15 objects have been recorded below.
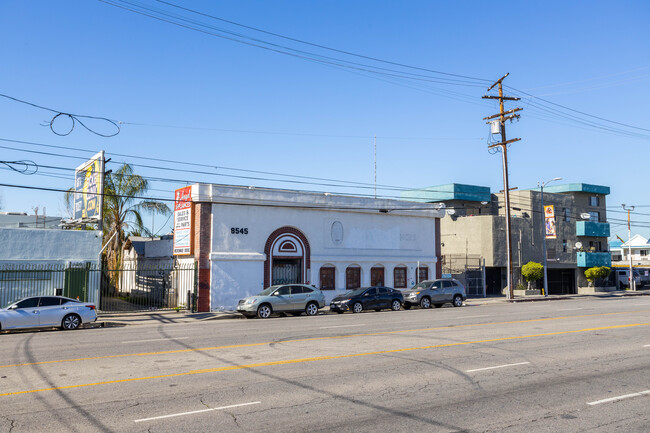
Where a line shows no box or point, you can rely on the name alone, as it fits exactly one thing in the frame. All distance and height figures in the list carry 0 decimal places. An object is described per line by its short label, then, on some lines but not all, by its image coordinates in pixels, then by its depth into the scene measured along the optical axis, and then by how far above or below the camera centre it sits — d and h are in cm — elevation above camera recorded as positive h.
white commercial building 3023 +147
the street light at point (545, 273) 4493 -79
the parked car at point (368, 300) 2872 -193
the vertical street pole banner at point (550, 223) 4688 +348
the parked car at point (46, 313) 1966 -180
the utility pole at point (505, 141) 3853 +867
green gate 2750 -90
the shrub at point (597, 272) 5291 -86
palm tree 3684 +395
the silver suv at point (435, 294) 3139 -177
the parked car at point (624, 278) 6128 -168
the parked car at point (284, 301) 2566 -178
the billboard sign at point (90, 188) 2928 +442
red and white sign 3064 +250
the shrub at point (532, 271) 4616 -64
